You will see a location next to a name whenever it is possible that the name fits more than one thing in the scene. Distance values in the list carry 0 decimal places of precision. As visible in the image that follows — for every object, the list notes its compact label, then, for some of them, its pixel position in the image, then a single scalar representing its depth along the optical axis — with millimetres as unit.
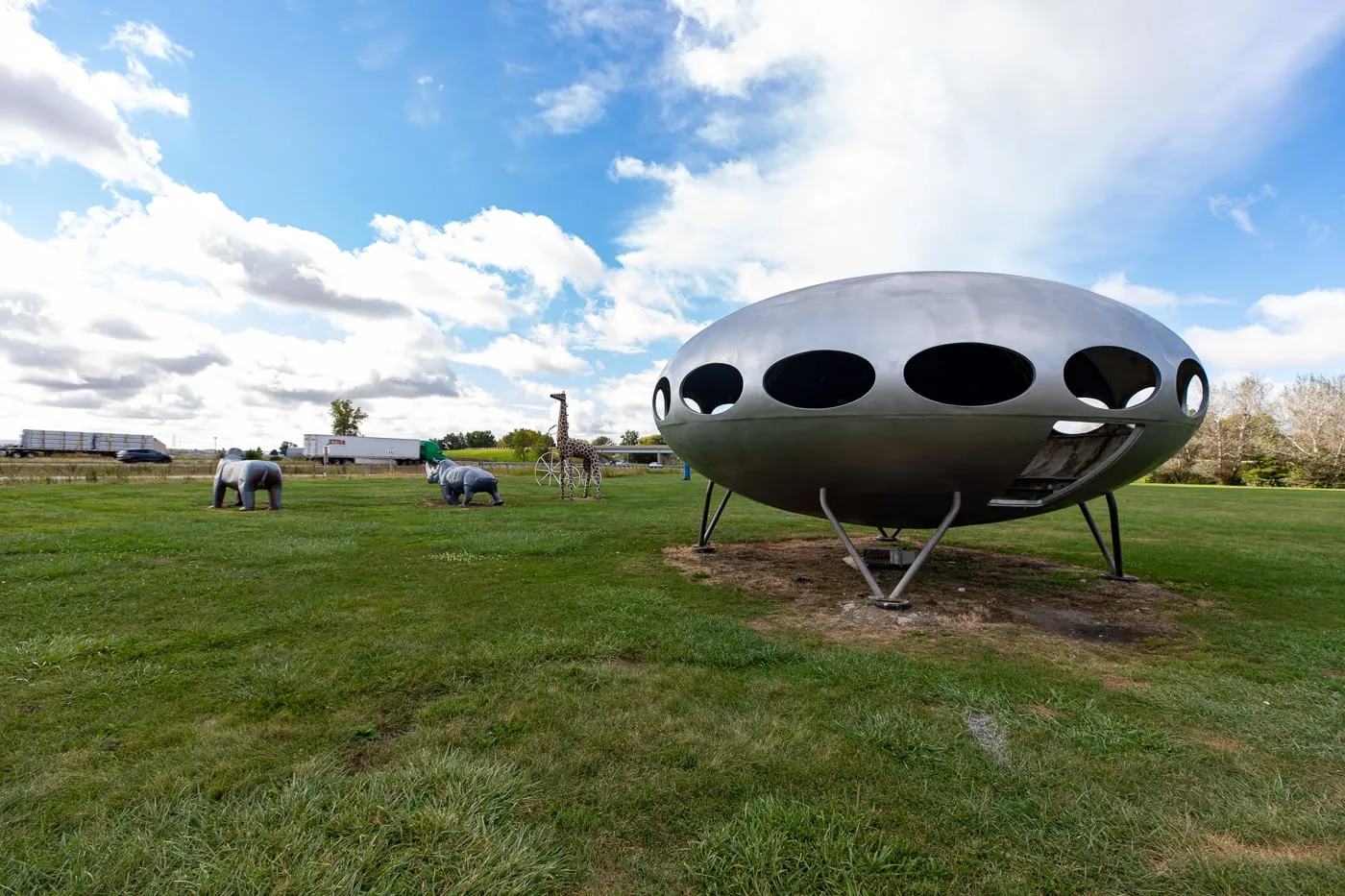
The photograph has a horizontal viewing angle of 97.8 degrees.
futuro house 6336
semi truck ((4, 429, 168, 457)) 70500
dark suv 57909
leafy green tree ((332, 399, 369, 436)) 101562
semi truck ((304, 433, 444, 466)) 67875
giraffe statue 26531
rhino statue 20578
